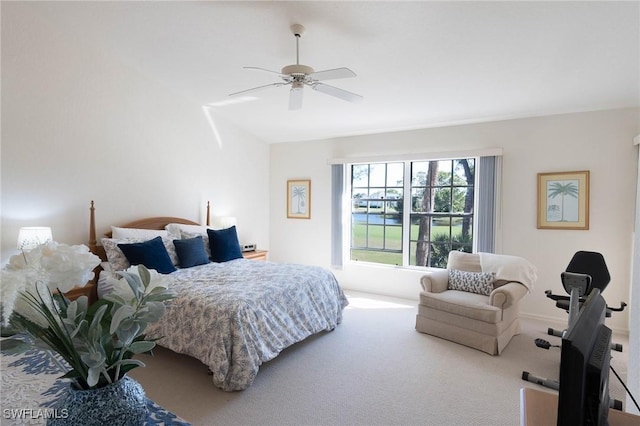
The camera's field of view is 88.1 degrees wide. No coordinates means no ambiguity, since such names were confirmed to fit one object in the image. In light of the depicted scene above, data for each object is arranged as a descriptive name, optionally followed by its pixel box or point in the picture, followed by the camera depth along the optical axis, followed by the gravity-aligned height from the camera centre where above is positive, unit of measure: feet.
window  15.17 -0.21
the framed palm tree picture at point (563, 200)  12.42 +0.32
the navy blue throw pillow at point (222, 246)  13.75 -1.77
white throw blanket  11.36 -2.16
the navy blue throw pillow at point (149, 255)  10.80 -1.74
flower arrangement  2.20 -0.80
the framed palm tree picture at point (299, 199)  18.79 +0.33
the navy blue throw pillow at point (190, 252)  12.39 -1.87
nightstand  16.47 -2.57
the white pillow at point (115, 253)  11.00 -1.70
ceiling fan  8.30 +3.31
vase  2.33 -1.48
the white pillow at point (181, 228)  13.73 -1.08
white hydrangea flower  2.08 -0.45
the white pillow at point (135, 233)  12.01 -1.16
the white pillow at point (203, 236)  13.62 -1.38
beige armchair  10.29 -3.09
